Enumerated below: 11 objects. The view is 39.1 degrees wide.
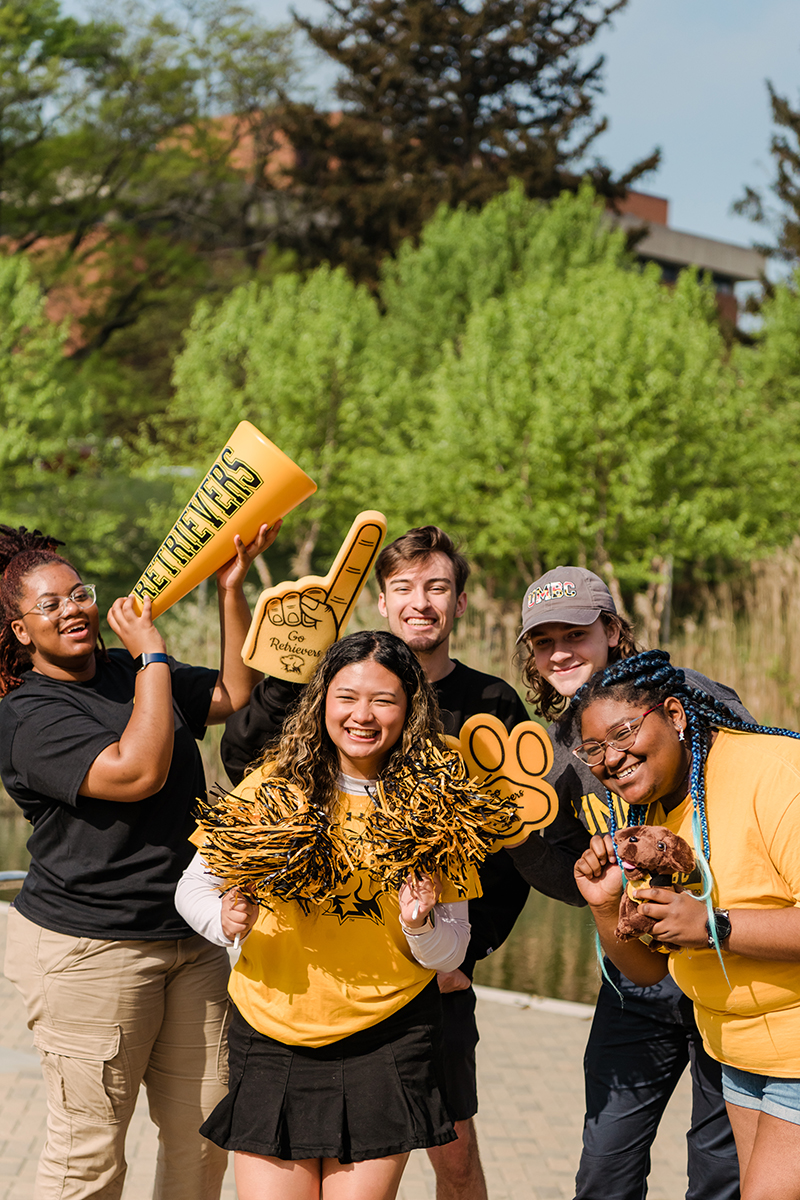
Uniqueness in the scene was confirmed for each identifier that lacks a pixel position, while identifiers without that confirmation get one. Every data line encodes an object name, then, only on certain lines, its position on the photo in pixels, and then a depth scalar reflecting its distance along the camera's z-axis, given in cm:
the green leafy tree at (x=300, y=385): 2162
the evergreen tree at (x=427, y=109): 2866
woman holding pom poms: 230
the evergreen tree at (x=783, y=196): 2728
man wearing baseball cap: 283
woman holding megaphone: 272
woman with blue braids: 223
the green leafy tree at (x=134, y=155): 2627
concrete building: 4244
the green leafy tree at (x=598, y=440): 1722
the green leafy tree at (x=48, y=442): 1919
